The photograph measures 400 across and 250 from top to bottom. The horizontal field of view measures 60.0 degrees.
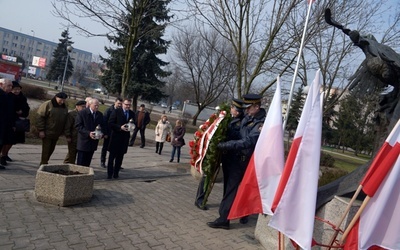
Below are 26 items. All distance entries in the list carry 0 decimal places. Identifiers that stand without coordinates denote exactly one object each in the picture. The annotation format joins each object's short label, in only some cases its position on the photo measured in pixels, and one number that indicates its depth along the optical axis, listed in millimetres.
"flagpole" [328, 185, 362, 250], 3049
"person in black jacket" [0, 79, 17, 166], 6727
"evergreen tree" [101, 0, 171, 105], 28984
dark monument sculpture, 3910
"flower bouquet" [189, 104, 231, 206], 5531
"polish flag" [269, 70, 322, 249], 3031
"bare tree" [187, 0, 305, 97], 10594
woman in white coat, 13062
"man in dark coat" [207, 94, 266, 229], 5328
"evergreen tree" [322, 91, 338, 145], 45588
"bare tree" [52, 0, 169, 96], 12766
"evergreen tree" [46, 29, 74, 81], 65812
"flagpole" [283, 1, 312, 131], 6948
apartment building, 107062
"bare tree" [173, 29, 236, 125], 31912
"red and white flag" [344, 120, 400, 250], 2957
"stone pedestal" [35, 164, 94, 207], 5348
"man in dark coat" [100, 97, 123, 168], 8180
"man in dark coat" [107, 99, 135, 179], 7547
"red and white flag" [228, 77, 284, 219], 3725
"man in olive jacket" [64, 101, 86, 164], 7393
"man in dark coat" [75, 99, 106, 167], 6984
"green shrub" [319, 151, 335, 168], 19645
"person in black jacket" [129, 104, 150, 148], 13925
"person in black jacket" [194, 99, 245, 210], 5730
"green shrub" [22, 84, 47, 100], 26395
